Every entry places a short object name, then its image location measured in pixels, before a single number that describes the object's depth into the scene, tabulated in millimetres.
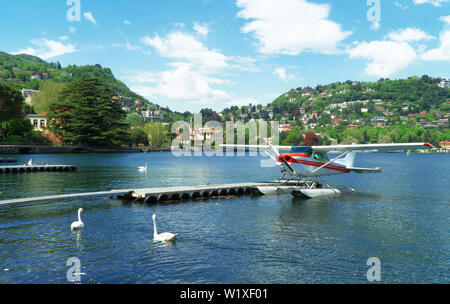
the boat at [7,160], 52716
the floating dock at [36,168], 39375
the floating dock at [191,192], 21141
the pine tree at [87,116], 91562
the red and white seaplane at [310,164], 22234
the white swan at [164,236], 12836
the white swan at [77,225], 14148
